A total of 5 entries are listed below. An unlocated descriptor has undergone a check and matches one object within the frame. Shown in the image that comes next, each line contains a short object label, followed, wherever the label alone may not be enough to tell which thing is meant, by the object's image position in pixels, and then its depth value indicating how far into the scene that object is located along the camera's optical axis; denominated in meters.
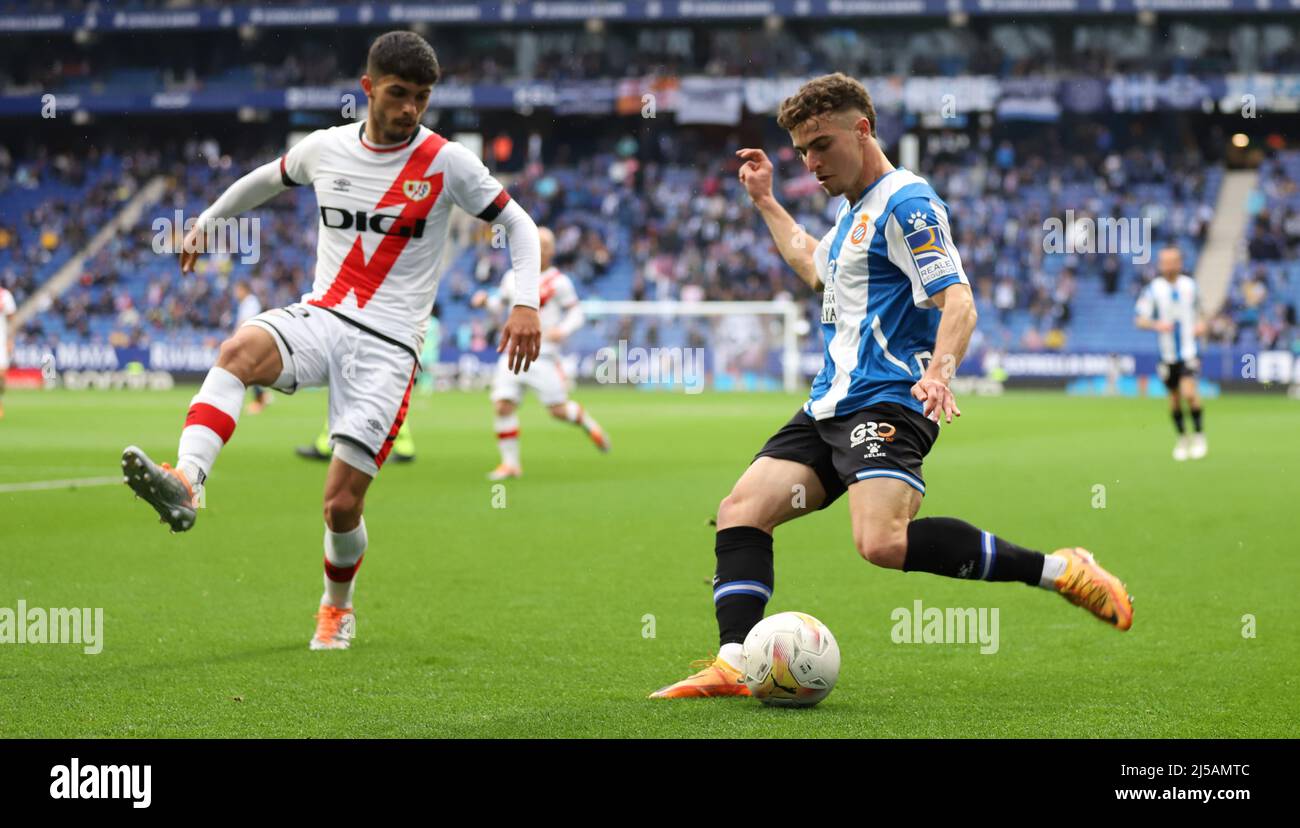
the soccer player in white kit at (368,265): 11.63
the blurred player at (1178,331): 34.69
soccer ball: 9.81
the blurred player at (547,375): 28.61
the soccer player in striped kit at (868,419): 10.12
